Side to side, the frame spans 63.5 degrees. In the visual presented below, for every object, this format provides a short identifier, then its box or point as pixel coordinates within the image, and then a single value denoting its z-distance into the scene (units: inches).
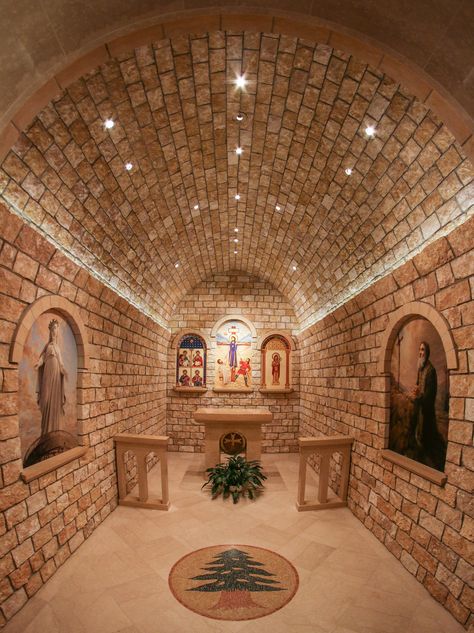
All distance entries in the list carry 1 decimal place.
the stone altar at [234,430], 336.8
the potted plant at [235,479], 295.0
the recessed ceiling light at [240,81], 189.9
